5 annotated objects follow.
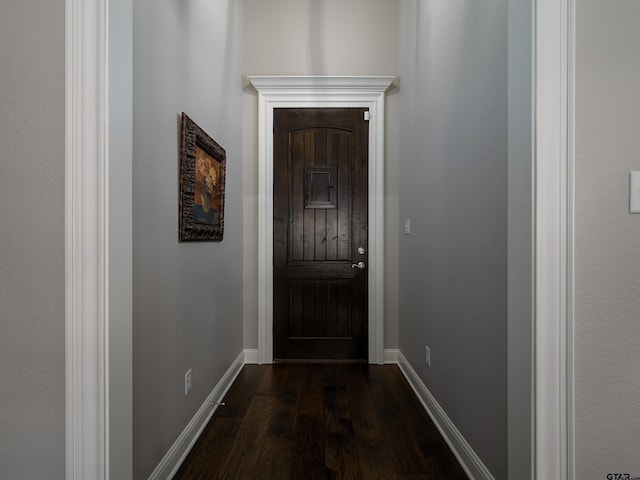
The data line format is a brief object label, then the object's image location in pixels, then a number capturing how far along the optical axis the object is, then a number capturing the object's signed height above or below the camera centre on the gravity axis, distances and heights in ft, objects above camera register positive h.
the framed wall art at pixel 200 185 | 6.23 +1.04
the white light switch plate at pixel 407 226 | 9.77 +0.35
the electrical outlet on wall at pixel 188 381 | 6.34 -2.53
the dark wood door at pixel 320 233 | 10.92 +0.17
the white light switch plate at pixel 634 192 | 3.25 +0.42
